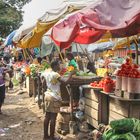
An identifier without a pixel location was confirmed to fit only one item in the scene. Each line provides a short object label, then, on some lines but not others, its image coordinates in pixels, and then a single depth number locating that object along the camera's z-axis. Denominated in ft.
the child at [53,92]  24.17
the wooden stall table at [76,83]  27.30
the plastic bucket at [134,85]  19.98
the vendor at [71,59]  34.39
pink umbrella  14.46
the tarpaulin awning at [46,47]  47.98
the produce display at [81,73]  29.88
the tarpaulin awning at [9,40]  56.38
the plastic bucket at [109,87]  23.25
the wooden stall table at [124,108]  20.67
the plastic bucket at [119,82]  21.19
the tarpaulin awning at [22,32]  39.64
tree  118.32
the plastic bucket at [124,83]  20.52
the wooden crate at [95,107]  24.64
